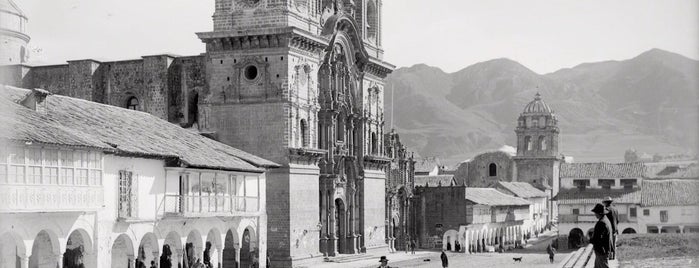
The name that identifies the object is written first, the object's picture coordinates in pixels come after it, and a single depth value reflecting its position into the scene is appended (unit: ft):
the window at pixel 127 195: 110.32
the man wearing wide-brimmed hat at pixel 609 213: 71.10
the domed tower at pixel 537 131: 367.66
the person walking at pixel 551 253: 187.04
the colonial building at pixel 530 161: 369.50
